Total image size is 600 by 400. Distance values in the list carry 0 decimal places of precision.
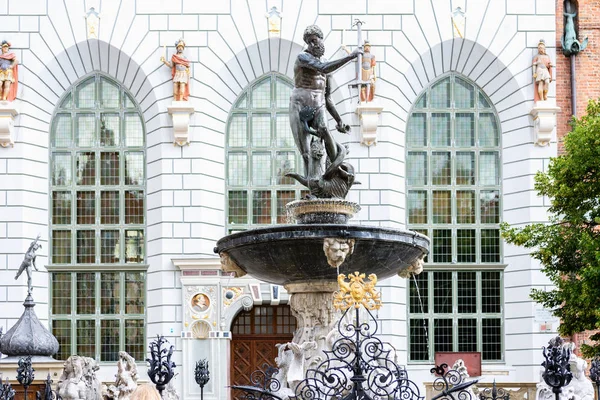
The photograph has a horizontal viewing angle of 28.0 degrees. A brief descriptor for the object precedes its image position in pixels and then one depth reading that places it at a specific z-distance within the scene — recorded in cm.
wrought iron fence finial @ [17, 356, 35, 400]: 1695
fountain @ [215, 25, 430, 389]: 1664
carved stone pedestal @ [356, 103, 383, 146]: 3328
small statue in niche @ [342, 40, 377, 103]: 3331
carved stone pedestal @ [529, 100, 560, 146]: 3338
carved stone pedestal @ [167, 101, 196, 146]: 3319
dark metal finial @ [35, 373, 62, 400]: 1616
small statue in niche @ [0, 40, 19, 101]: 3316
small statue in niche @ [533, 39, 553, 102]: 3350
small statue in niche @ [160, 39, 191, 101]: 3334
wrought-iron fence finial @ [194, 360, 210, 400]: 1873
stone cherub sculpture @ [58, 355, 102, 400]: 2030
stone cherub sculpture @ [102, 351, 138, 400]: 2100
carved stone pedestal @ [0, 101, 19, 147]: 3294
